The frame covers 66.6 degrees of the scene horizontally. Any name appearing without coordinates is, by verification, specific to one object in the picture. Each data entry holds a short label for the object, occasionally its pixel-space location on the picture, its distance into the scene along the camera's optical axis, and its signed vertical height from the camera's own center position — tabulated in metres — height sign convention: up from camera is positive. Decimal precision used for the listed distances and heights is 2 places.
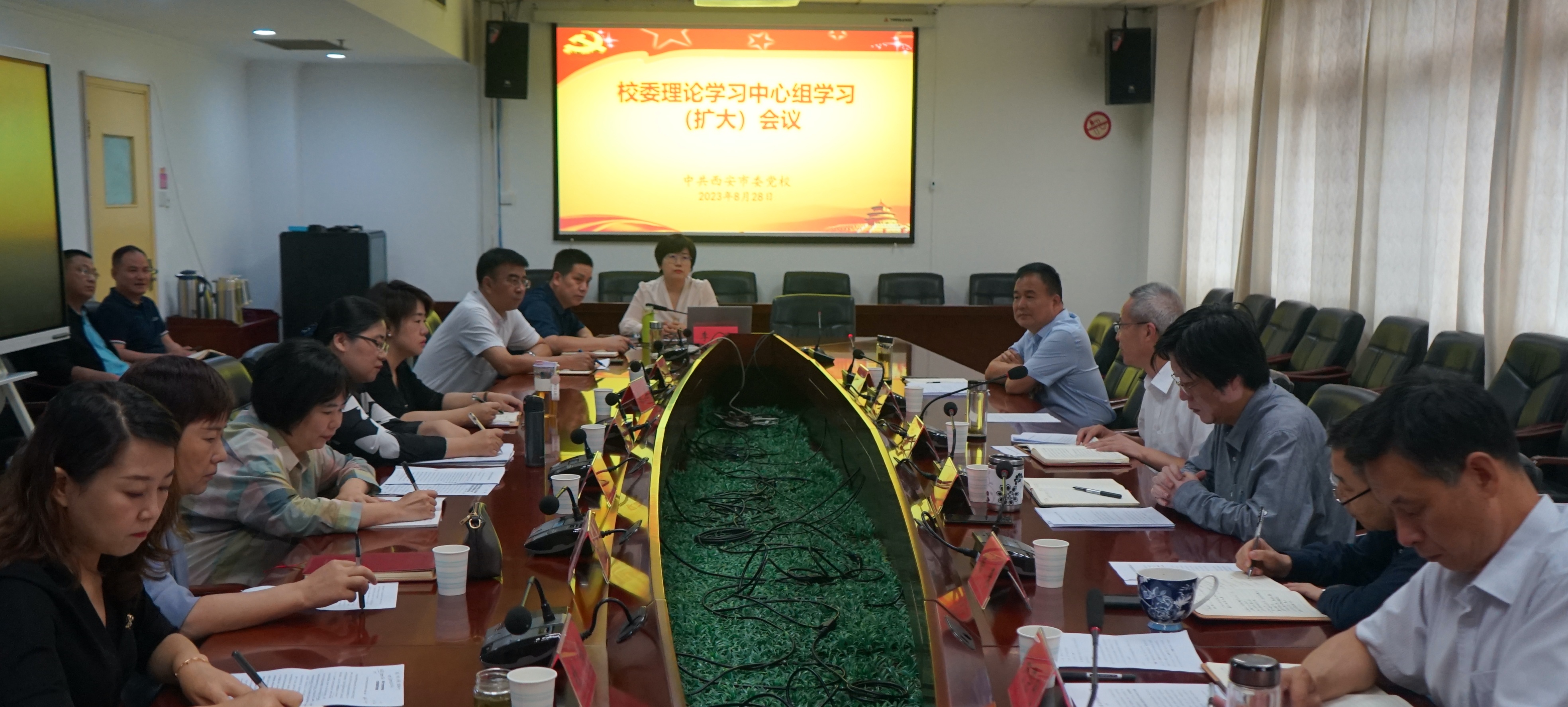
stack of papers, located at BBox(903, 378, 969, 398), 4.36 -0.57
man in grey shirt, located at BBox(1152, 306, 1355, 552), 2.35 -0.43
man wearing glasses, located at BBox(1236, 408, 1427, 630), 1.80 -0.54
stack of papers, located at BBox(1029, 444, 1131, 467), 3.04 -0.57
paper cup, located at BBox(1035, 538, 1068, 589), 1.97 -0.54
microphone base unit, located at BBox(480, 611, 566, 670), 1.65 -0.58
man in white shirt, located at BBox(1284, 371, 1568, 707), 1.40 -0.35
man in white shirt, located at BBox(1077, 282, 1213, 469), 3.15 -0.47
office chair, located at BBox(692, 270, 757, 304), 8.28 -0.40
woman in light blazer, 6.22 -0.31
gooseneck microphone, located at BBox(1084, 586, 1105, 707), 1.76 -0.55
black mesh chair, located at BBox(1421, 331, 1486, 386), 4.59 -0.45
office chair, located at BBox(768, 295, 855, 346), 6.40 -0.47
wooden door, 6.59 +0.31
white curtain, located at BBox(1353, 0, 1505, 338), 5.12 +0.37
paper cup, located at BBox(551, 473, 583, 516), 2.54 -0.56
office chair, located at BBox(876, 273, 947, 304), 8.53 -0.42
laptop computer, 5.66 -0.44
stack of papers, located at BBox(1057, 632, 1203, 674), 1.66 -0.59
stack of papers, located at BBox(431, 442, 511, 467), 3.09 -0.61
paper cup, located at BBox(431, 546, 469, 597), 1.96 -0.56
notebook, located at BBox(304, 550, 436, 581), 2.06 -0.59
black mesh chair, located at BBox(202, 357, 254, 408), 3.14 -0.41
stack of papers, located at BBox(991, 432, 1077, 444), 3.41 -0.58
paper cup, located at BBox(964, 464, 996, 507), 2.54 -0.53
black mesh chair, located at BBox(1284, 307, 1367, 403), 5.48 -0.52
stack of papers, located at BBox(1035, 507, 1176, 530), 2.42 -0.58
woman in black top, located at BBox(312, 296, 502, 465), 2.99 -0.49
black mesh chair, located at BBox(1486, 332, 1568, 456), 4.01 -0.52
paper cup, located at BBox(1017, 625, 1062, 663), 1.58 -0.55
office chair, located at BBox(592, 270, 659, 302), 8.21 -0.40
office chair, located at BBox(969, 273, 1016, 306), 8.51 -0.39
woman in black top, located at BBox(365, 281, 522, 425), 3.71 -0.39
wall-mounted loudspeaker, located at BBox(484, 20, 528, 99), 8.06 +1.12
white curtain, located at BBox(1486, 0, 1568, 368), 4.63 +0.21
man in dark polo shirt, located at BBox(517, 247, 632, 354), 5.99 -0.35
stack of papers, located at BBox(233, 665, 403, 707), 1.57 -0.62
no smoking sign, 8.73 +0.78
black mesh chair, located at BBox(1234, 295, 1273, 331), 6.71 -0.41
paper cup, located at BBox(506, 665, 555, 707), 1.38 -0.54
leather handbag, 2.04 -0.55
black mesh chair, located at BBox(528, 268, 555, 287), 8.09 -0.35
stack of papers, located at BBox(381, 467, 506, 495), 2.76 -0.60
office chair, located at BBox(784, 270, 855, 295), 8.50 -0.37
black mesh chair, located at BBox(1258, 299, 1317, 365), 6.17 -0.48
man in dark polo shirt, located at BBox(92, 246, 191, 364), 5.97 -0.46
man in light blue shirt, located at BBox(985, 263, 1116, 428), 4.23 -0.51
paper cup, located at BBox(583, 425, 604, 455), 3.05 -0.53
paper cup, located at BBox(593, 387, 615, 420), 3.70 -0.56
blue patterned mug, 1.77 -0.53
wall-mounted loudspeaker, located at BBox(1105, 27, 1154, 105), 8.20 +1.16
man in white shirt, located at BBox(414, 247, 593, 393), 4.85 -0.47
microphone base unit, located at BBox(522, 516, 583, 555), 2.20 -0.57
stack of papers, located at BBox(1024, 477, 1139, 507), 2.60 -0.58
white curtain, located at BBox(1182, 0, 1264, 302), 7.47 +0.64
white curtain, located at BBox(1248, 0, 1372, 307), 6.18 +0.47
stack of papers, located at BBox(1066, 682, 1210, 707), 1.53 -0.59
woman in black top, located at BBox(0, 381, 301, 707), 1.42 -0.38
